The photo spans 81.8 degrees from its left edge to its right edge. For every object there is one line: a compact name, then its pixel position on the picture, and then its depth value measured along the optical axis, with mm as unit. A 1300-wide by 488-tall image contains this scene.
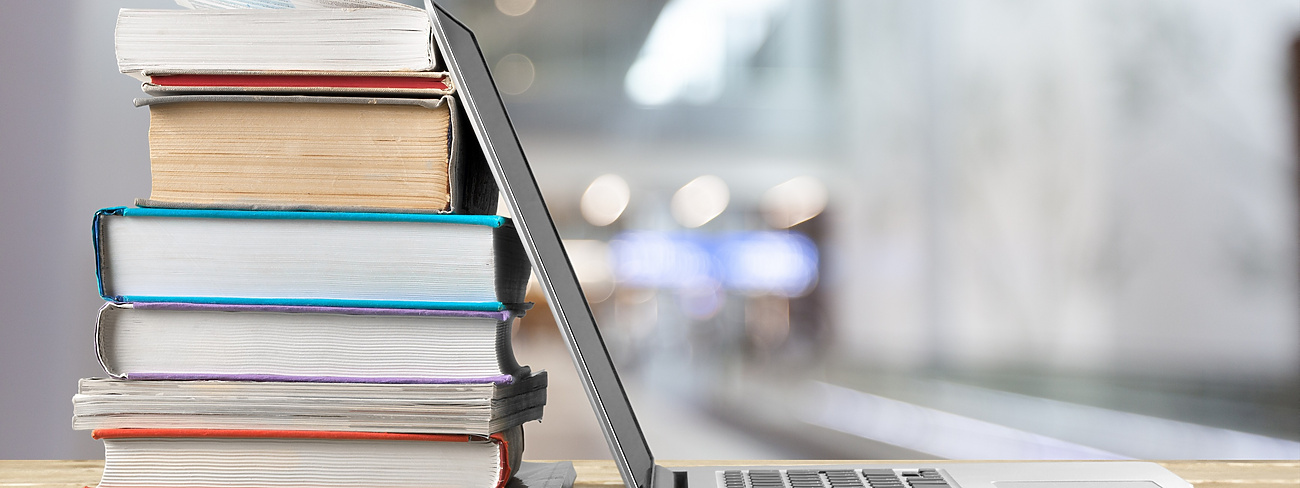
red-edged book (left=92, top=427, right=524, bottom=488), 483
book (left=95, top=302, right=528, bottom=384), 482
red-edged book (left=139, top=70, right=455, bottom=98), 494
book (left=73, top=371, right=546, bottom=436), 471
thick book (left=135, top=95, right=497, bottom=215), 492
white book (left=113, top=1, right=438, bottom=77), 489
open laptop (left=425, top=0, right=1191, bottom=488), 459
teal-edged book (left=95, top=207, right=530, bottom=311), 480
